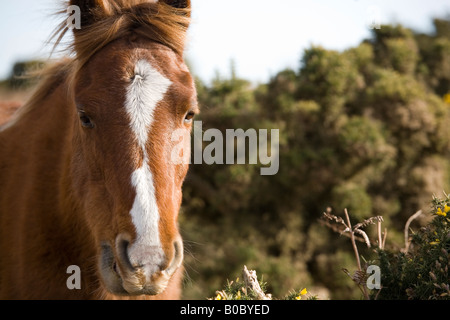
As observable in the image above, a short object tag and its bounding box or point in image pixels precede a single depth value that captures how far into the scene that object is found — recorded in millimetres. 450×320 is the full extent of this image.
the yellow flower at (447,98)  7066
